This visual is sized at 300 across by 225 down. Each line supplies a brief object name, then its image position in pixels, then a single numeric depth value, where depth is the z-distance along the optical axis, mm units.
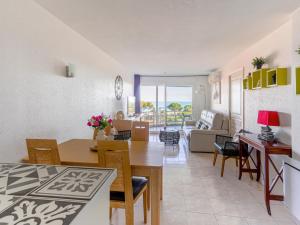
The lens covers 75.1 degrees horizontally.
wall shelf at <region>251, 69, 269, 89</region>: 3139
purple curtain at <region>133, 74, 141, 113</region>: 8211
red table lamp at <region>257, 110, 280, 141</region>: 2665
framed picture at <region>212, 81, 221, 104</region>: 6466
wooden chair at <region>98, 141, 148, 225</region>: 1825
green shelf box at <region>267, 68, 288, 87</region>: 2646
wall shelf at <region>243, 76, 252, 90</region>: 3660
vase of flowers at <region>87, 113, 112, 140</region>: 2383
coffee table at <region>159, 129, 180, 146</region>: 5652
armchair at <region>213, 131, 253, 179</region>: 3461
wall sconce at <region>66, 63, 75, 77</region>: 3008
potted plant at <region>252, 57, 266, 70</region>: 3271
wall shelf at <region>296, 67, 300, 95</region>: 2297
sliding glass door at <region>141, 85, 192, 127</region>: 8453
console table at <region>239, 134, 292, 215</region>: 2441
